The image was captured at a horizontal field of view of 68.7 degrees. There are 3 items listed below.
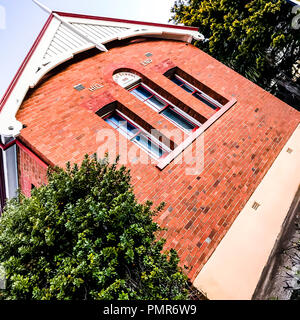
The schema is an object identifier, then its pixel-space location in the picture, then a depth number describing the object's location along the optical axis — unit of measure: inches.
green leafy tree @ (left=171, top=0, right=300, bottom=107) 526.6
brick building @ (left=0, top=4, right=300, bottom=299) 257.1
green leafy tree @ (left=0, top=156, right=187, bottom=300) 143.2
